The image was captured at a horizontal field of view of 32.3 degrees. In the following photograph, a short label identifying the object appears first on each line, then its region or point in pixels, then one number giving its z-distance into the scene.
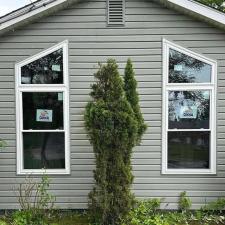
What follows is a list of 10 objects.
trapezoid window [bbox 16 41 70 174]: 6.87
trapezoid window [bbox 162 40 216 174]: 6.86
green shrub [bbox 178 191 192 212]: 6.93
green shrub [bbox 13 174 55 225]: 6.65
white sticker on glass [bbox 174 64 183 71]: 6.89
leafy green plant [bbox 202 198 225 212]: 6.90
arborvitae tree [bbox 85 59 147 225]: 5.88
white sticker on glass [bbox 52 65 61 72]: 6.90
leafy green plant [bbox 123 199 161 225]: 6.50
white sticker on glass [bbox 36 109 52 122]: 6.94
